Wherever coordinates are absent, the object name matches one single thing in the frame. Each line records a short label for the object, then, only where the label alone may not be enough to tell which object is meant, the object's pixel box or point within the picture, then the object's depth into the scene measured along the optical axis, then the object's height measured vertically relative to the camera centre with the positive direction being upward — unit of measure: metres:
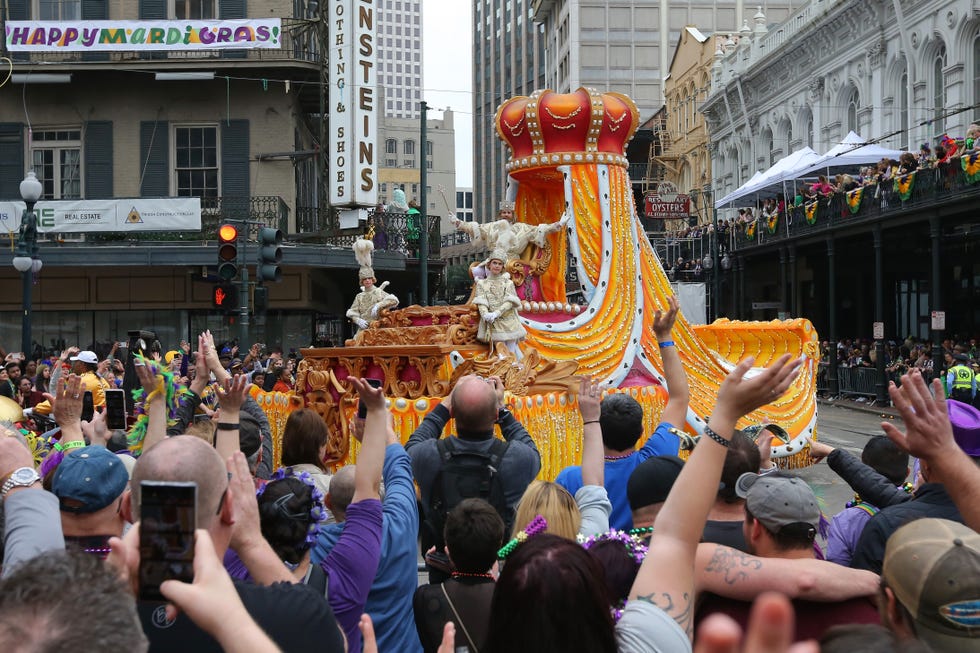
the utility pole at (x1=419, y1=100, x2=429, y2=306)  21.02 +1.50
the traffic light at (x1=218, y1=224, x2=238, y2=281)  13.23 +0.87
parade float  11.55 -0.08
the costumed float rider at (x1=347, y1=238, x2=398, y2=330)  13.30 +0.27
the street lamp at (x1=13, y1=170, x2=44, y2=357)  15.27 +1.16
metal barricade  28.02 -1.59
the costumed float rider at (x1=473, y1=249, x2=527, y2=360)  12.05 +0.12
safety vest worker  18.94 -1.11
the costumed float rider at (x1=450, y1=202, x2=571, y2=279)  13.49 +1.10
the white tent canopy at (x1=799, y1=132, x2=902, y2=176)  28.94 +4.42
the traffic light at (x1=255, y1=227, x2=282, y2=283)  14.13 +0.93
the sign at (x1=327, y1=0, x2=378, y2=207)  23.67 +4.75
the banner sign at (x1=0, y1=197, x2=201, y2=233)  23.98 +2.43
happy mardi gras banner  24.66 +6.56
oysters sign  40.34 +4.30
